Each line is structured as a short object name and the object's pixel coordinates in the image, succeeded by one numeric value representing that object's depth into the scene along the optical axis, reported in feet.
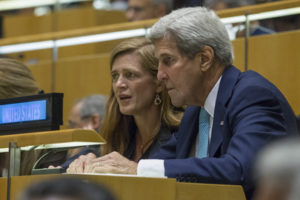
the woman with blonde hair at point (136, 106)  23.43
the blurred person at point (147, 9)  38.65
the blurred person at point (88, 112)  35.19
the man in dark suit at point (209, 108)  16.53
